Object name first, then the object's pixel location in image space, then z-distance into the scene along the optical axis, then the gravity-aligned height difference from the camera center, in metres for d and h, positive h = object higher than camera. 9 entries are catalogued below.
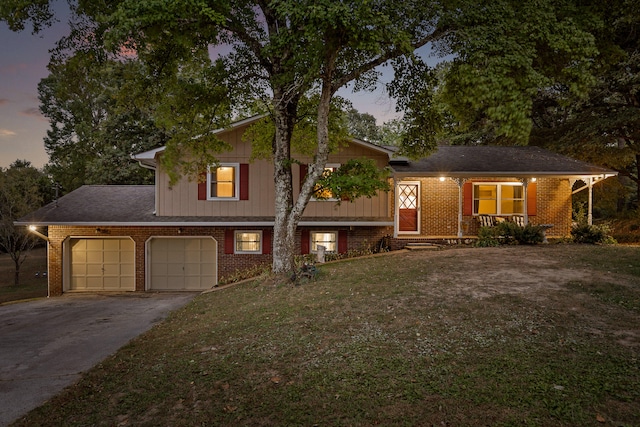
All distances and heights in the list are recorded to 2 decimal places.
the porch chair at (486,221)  16.37 -0.38
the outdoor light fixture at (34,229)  14.02 -0.62
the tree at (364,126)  41.72 +9.83
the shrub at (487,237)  14.49 -0.97
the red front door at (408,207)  16.61 +0.25
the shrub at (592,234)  14.59 -0.86
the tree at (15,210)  19.95 +0.17
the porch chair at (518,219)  16.42 -0.29
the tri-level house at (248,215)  15.30 -0.10
